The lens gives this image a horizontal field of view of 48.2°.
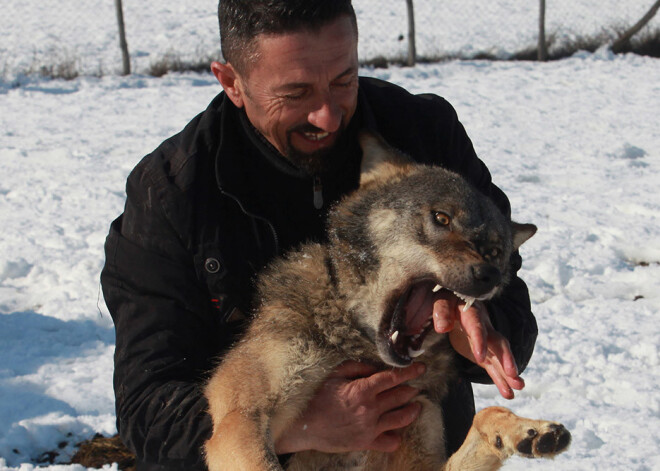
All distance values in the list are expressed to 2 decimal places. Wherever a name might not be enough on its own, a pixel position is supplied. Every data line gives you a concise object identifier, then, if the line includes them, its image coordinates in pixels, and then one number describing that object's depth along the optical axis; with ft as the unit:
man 8.82
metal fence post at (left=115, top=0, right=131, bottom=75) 38.34
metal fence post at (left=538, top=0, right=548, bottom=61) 42.80
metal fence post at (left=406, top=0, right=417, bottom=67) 41.47
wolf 8.18
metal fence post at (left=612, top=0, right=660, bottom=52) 42.91
